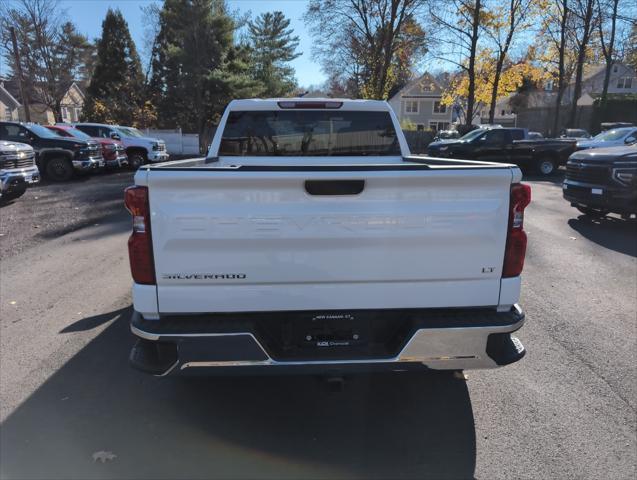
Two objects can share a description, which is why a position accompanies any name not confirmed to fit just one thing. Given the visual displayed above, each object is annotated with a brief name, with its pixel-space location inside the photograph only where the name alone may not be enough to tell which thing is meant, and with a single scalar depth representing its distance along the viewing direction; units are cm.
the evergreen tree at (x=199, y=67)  3312
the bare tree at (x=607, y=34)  3269
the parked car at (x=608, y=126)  2659
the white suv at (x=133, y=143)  1934
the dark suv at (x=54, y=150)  1497
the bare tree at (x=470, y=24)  3198
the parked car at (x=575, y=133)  2969
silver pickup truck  1071
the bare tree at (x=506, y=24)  3338
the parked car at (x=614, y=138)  1644
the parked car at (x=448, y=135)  3250
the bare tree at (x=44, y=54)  3131
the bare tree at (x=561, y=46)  3381
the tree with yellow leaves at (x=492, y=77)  3761
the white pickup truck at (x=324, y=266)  253
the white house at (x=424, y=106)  6316
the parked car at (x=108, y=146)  1669
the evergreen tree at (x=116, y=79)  3366
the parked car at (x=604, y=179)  847
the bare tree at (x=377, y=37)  3425
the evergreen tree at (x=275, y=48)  4344
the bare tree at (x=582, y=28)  3319
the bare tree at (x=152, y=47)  4003
